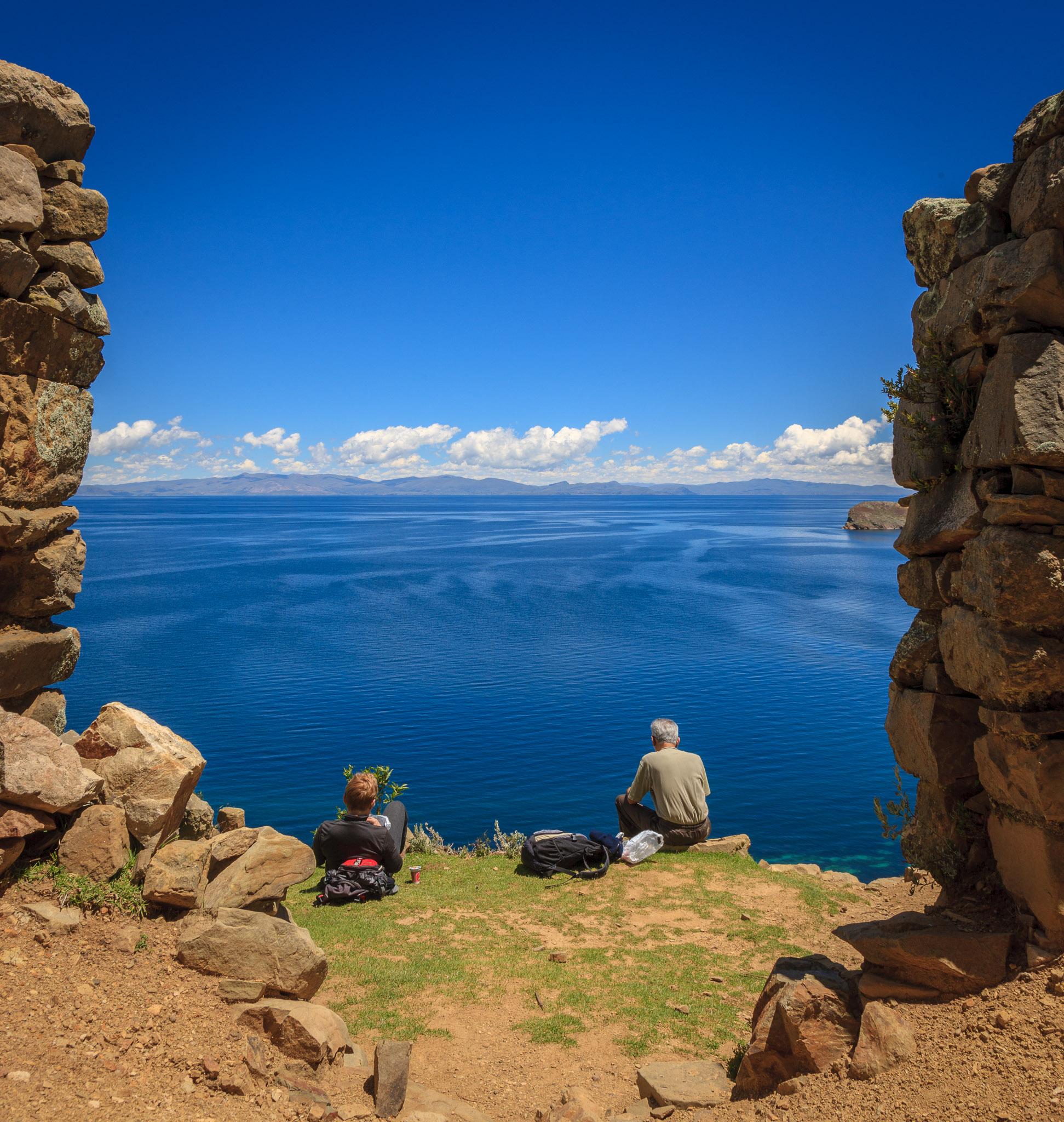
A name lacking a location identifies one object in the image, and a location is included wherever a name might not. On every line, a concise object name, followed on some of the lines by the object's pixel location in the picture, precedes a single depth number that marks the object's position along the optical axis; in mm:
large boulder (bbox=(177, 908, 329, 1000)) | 6733
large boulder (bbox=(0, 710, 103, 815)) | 6703
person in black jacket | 10492
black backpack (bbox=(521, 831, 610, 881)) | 11422
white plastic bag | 11578
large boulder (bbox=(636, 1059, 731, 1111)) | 6160
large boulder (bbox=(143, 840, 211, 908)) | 7207
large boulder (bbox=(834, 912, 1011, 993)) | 5711
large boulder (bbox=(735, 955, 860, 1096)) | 5891
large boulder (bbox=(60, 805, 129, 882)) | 7020
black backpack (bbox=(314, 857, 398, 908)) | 10273
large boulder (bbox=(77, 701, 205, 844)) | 7629
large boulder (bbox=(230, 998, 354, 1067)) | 6207
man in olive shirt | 12031
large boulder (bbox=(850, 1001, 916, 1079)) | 5473
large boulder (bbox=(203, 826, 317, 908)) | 7648
